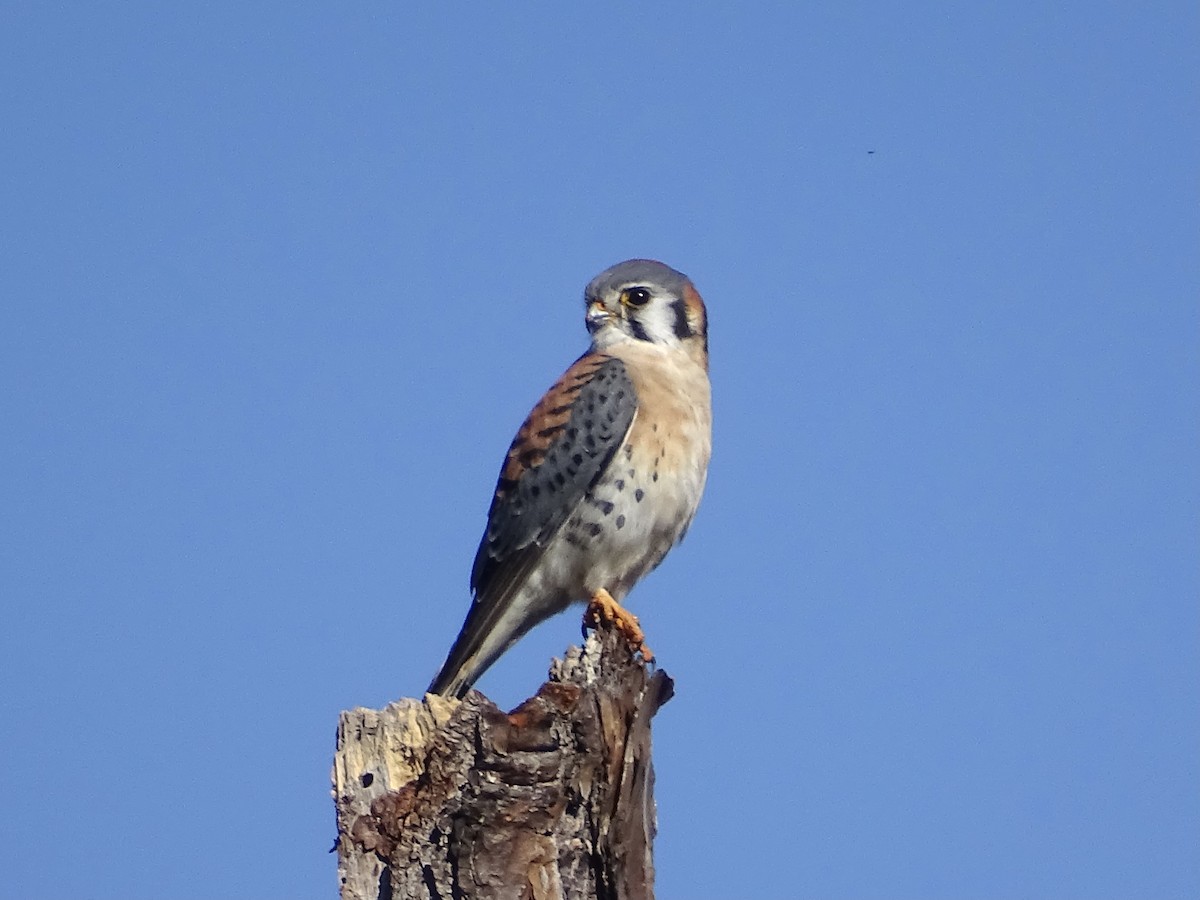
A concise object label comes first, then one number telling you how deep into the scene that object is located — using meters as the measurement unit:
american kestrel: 12.20
